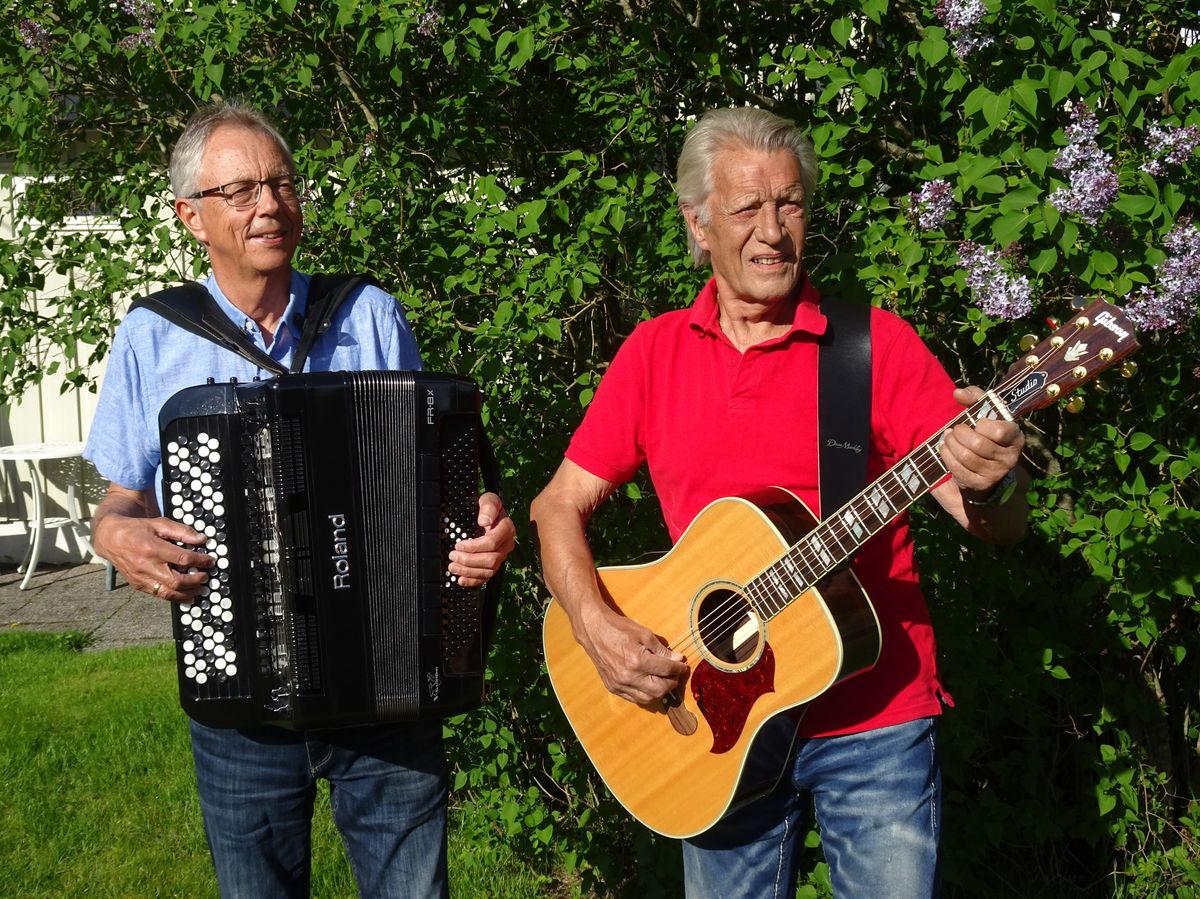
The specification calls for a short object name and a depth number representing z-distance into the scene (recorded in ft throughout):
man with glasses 8.04
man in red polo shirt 7.29
